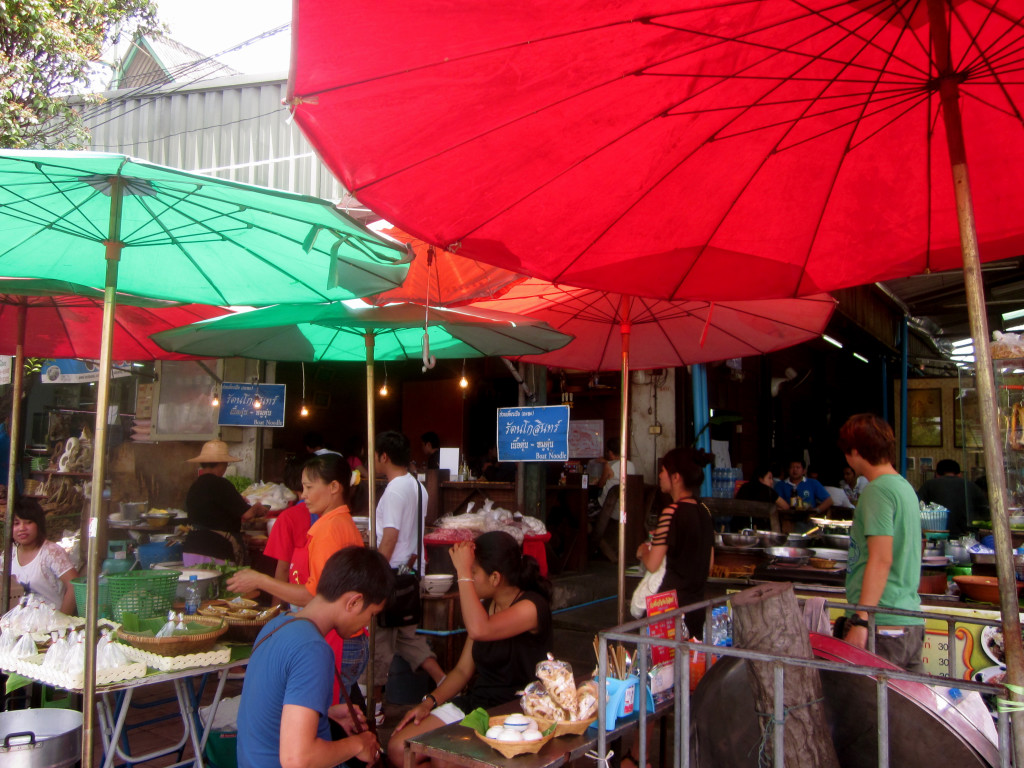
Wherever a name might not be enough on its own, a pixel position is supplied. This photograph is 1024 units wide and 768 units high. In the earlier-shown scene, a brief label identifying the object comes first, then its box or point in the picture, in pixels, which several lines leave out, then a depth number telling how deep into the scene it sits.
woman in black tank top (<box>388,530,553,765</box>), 3.65
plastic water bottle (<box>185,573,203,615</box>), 4.01
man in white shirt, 5.24
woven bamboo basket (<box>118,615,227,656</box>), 3.41
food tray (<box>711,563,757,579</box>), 5.74
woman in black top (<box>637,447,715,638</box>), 4.55
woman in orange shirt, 3.77
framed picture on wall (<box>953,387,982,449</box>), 6.70
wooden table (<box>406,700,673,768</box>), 2.55
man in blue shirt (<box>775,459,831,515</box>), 9.75
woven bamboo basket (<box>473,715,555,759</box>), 2.57
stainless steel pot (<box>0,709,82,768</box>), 3.24
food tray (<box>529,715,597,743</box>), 2.73
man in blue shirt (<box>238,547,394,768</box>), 2.58
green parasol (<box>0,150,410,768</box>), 2.82
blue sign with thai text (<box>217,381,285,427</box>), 9.72
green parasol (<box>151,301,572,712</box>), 4.25
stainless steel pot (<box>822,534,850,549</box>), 5.76
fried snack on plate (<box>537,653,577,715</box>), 2.80
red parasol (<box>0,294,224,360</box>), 5.27
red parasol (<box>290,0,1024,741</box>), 1.82
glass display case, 4.92
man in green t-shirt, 3.25
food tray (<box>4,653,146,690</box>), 3.23
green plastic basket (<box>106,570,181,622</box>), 3.64
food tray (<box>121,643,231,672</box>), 3.38
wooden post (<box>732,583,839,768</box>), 2.13
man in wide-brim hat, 6.23
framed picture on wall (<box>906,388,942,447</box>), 11.79
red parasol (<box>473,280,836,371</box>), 4.97
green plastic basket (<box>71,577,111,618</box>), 3.90
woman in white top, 4.80
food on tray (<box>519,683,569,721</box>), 2.76
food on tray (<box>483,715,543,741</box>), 2.60
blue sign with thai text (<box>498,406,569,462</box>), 6.61
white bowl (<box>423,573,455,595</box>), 5.90
